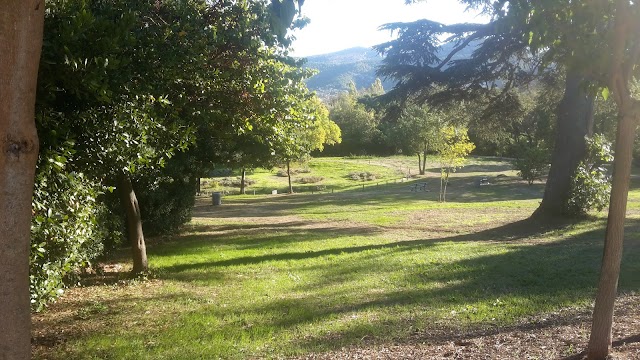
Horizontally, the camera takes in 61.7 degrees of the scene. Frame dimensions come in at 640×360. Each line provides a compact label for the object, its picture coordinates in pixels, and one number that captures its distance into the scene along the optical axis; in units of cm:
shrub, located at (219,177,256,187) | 4902
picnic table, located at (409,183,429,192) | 3891
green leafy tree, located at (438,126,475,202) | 3106
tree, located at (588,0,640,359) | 433
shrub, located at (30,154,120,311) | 575
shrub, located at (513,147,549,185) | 3603
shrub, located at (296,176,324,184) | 5066
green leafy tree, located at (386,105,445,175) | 4519
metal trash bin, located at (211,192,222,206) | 3175
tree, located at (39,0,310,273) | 540
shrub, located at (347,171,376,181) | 5228
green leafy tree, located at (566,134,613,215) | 1593
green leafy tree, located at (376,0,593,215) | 1642
